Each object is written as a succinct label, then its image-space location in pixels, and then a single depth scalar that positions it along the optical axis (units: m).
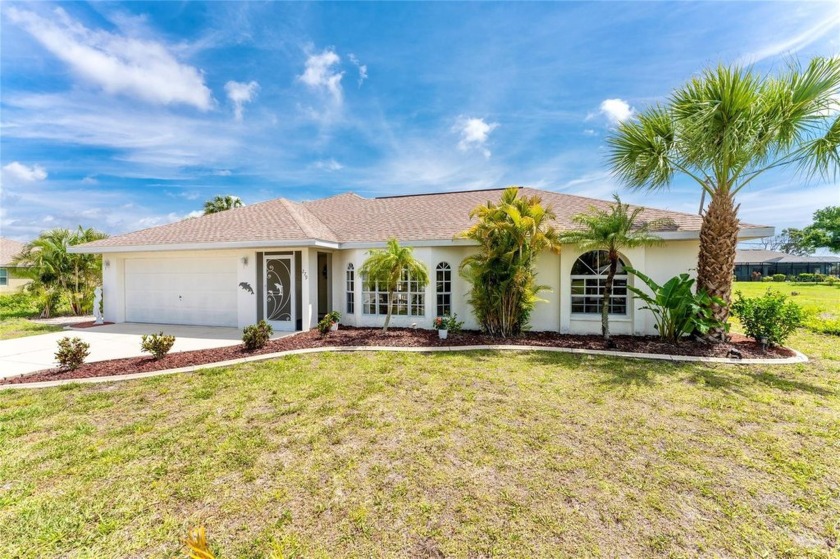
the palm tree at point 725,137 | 8.20
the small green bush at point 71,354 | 7.62
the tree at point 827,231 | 48.22
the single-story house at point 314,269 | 11.91
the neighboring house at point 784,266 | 61.94
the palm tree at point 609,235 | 9.35
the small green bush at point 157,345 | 8.31
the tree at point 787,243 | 86.74
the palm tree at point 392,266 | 10.79
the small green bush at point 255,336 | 9.30
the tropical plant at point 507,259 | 10.25
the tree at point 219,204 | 26.77
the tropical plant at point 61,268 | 16.30
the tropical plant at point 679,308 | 9.57
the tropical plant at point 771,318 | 9.32
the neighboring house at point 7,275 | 29.45
